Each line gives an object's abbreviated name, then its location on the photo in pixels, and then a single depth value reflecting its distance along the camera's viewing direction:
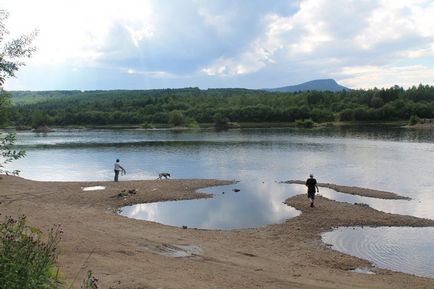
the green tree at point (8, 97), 8.84
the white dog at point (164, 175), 47.95
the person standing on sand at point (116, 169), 43.78
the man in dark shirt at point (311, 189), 32.72
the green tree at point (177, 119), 194.38
